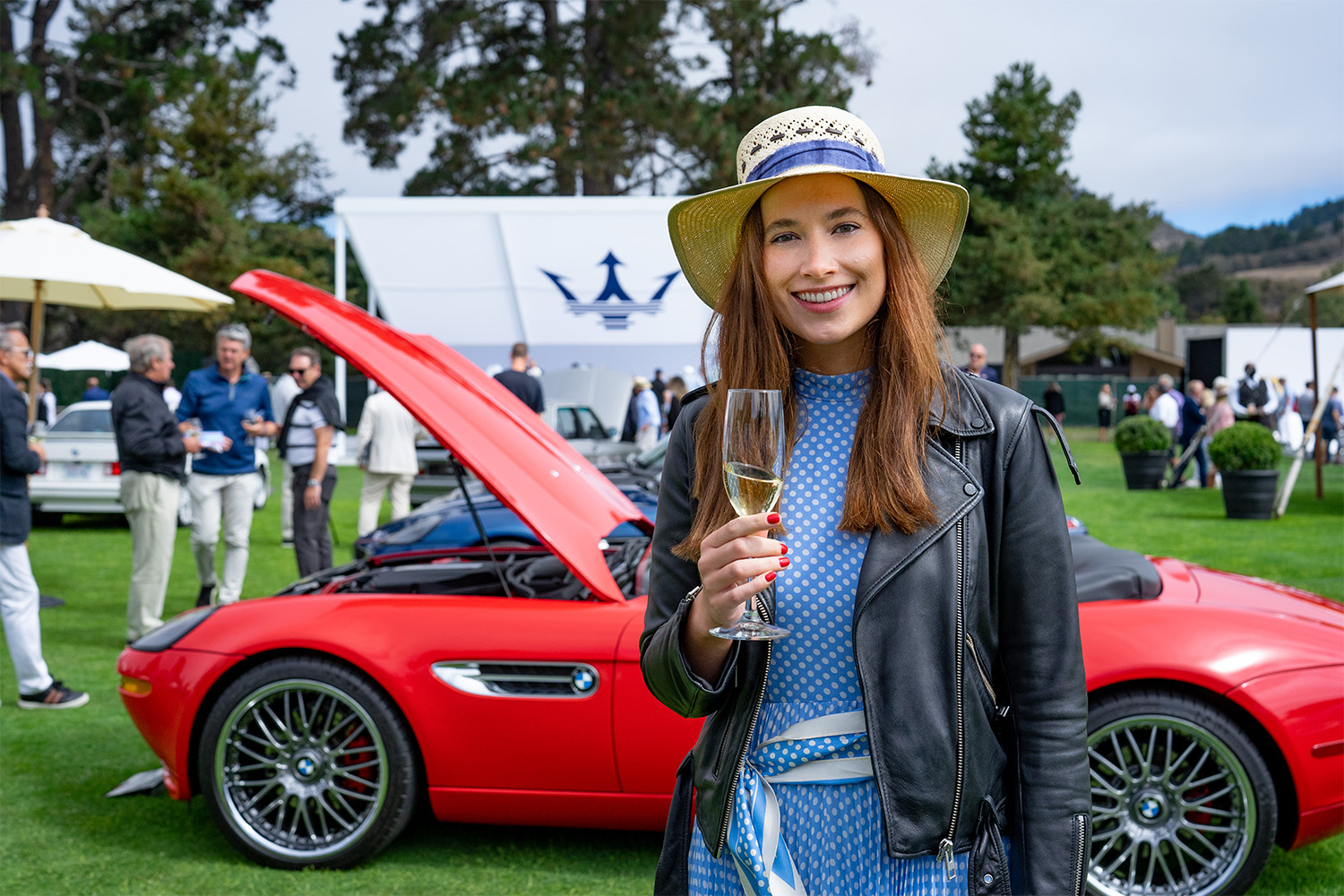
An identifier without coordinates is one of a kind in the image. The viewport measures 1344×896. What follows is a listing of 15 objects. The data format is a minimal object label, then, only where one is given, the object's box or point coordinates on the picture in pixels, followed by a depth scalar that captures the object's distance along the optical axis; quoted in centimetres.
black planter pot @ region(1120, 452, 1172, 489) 1689
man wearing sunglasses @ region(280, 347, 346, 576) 786
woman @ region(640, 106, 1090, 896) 143
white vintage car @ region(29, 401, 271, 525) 1175
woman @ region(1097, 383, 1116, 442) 3394
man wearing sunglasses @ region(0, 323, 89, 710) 539
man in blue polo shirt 726
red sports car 312
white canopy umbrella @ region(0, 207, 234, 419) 896
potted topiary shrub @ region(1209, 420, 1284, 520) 1253
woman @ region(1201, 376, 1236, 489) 1571
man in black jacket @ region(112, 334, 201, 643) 669
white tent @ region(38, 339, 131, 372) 2603
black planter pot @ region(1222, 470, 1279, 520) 1258
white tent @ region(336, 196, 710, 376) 1348
